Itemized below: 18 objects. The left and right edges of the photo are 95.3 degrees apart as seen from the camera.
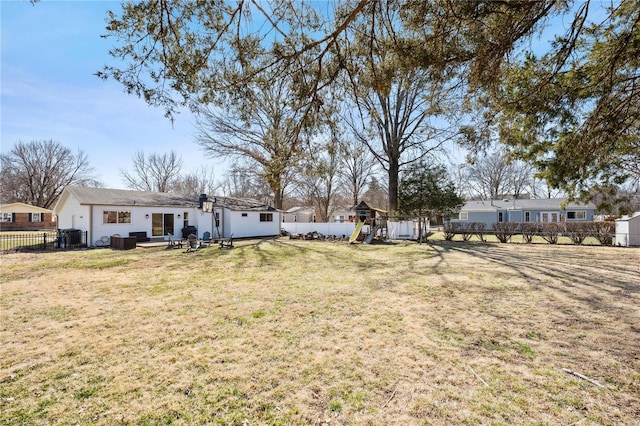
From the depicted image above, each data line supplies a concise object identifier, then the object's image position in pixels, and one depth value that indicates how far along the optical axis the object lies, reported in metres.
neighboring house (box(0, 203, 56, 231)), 32.09
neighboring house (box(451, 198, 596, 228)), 31.36
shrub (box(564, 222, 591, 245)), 17.00
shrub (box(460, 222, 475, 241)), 20.70
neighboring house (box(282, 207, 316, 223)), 39.64
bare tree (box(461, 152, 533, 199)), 42.41
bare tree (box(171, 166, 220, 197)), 42.50
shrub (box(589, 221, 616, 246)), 16.47
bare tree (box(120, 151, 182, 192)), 38.17
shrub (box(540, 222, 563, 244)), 17.56
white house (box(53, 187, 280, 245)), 16.61
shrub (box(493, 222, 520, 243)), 19.16
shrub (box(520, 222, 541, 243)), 18.50
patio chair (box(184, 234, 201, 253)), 14.93
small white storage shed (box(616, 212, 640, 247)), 15.68
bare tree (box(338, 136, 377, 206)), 30.83
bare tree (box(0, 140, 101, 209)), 38.59
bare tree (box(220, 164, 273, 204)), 32.19
